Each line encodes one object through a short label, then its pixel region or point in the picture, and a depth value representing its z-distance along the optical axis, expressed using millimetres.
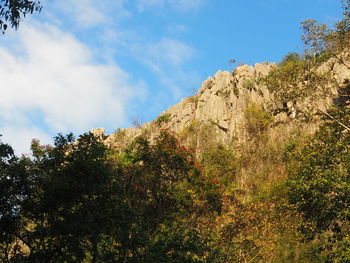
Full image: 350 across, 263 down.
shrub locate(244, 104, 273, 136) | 48500
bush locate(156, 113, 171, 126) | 65188
